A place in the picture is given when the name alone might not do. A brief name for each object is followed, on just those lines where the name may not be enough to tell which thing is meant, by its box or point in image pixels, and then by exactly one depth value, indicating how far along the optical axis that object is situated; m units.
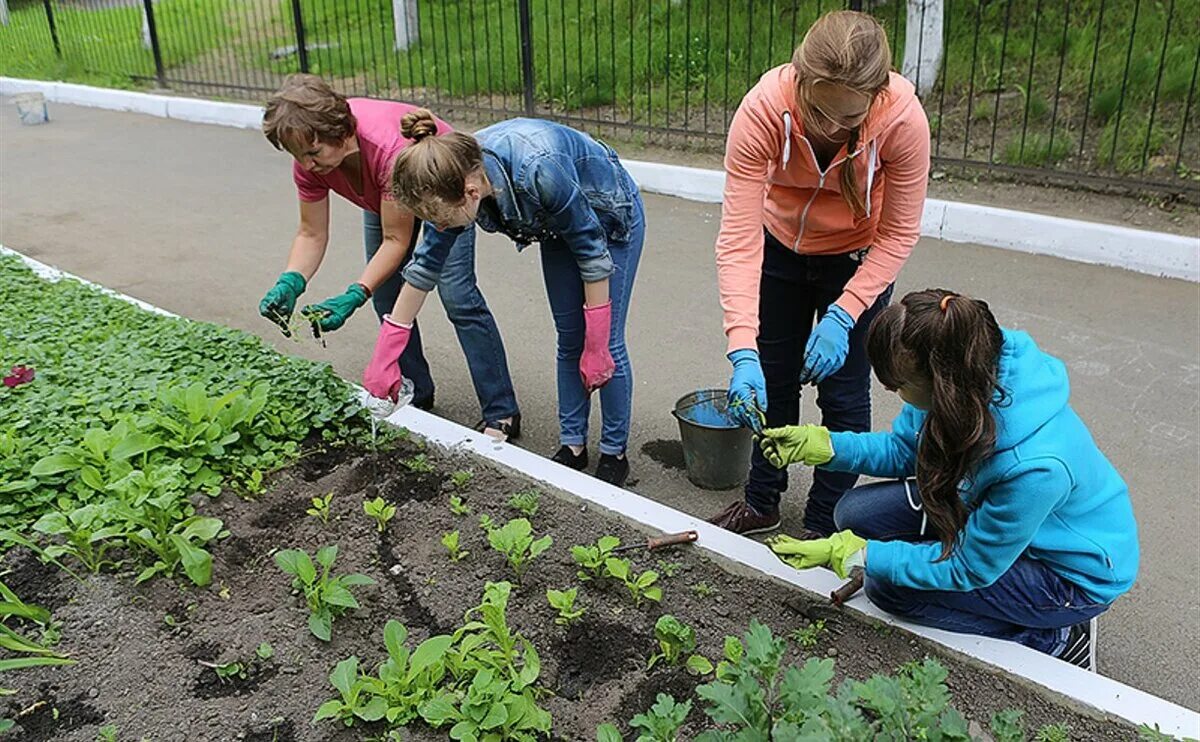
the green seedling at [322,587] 2.23
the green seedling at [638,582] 2.29
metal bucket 3.12
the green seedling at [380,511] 2.60
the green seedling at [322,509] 2.67
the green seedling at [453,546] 2.48
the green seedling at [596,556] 2.38
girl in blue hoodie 1.88
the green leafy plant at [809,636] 2.18
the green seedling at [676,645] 2.09
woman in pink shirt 2.80
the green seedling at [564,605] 2.24
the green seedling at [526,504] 2.68
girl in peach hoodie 2.08
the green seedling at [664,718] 1.68
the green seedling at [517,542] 2.36
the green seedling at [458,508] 2.68
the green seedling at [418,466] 2.90
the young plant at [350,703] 1.96
